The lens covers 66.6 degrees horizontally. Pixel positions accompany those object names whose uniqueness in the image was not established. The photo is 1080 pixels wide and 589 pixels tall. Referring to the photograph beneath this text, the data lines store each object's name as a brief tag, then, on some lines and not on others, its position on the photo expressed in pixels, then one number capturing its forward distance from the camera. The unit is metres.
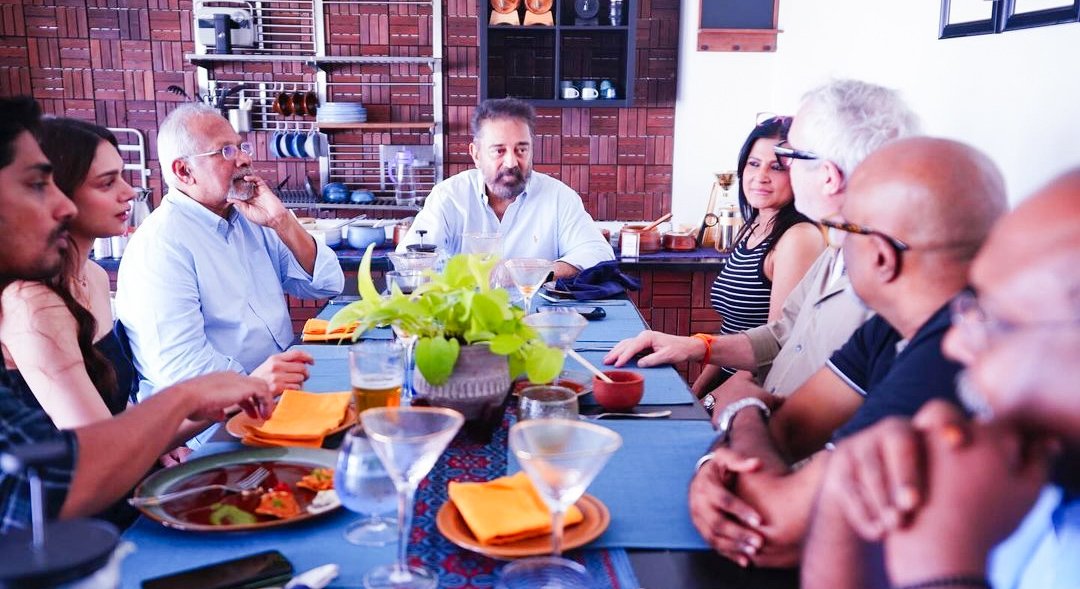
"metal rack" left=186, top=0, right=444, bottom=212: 5.29
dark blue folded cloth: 3.06
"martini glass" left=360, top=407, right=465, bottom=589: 1.08
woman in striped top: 2.56
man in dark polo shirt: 1.18
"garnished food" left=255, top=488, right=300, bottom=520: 1.29
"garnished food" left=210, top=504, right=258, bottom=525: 1.27
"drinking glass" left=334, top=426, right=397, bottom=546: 1.14
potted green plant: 1.55
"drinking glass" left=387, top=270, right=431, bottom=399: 1.64
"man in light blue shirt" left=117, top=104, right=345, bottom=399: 2.40
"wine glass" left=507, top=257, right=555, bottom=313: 2.38
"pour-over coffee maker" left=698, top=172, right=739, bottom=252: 4.30
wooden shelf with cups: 5.02
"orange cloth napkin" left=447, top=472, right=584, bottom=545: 1.17
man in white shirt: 3.87
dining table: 1.14
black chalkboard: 4.94
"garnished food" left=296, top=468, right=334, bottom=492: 1.38
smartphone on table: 1.06
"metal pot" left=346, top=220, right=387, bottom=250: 4.25
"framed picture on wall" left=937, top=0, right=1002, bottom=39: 2.37
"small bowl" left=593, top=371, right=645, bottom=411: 1.79
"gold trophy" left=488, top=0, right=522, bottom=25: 5.00
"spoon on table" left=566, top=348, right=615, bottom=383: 1.78
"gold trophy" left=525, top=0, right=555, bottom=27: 5.02
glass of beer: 1.57
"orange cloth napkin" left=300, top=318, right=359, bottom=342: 2.42
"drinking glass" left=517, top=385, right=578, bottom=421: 1.58
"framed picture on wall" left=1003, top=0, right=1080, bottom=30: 1.97
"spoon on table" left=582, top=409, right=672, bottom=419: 1.78
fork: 1.31
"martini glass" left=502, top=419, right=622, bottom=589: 1.05
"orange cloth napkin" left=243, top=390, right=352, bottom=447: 1.58
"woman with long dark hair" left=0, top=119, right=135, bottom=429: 1.70
